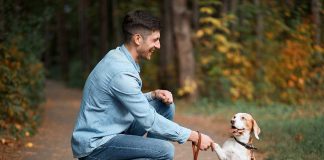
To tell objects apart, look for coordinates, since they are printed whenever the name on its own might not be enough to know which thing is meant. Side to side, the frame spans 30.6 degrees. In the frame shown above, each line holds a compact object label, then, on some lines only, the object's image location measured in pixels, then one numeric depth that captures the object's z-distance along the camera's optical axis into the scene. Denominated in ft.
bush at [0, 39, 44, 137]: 32.90
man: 16.92
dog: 18.90
